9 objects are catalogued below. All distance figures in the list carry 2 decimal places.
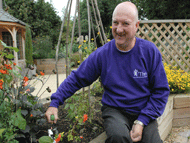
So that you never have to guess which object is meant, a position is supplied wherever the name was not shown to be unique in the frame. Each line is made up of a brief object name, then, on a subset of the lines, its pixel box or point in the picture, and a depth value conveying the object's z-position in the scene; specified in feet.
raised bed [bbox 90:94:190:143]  7.90
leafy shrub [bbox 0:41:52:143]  4.23
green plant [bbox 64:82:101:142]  5.92
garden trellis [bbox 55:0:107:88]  7.46
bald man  4.37
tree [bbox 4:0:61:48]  46.88
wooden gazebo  30.94
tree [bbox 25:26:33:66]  29.86
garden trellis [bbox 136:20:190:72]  13.85
